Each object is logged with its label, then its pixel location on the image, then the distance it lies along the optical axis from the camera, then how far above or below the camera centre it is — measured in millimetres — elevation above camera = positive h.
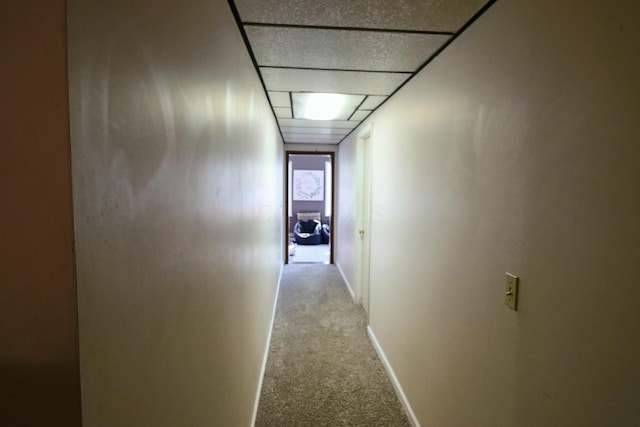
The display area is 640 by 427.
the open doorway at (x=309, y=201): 8203 -197
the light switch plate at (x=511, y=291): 1021 -327
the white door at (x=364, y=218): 3391 -282
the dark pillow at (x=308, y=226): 8352 -886
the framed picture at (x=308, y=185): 8651 +273
